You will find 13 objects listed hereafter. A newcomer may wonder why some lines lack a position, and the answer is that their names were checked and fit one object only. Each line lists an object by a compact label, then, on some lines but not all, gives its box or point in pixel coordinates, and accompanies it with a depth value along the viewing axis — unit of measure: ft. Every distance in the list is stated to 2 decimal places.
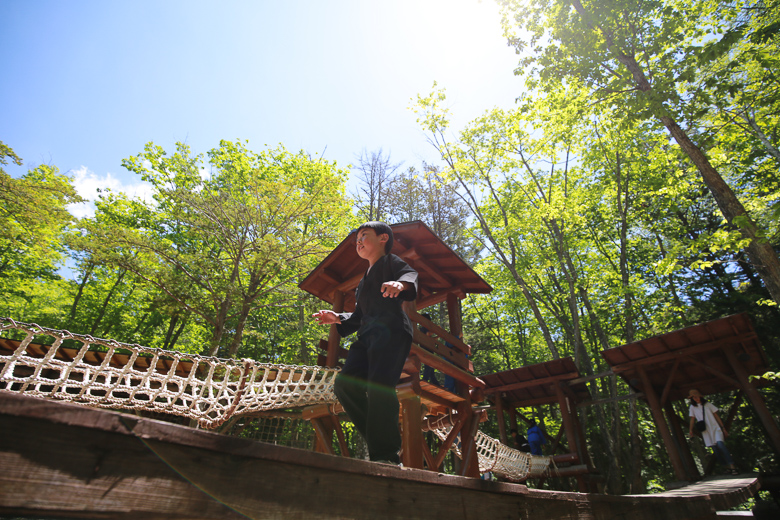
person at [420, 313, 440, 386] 20.76
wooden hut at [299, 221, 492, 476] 15.92
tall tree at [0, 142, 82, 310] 32.86
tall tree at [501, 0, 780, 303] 17.92
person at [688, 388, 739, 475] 23.26
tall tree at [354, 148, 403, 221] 56.44
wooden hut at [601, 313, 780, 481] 23.61
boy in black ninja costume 7.00
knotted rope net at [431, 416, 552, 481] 22.39
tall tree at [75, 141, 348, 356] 29.25
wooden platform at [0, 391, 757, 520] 2.22
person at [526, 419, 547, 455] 32.04
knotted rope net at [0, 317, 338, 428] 7.34
